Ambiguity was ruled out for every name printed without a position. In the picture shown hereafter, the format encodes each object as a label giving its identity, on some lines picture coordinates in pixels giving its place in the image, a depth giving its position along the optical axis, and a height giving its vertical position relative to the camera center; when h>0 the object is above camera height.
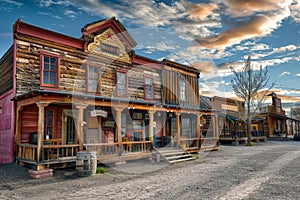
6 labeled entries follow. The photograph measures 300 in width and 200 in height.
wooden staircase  12.86 -1.87
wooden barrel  9.22 -1.59
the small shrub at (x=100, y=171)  10.01 -2.06
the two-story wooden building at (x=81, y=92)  10.49 +1.70
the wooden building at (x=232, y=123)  25.58 -0.08
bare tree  24.84 +3.96
